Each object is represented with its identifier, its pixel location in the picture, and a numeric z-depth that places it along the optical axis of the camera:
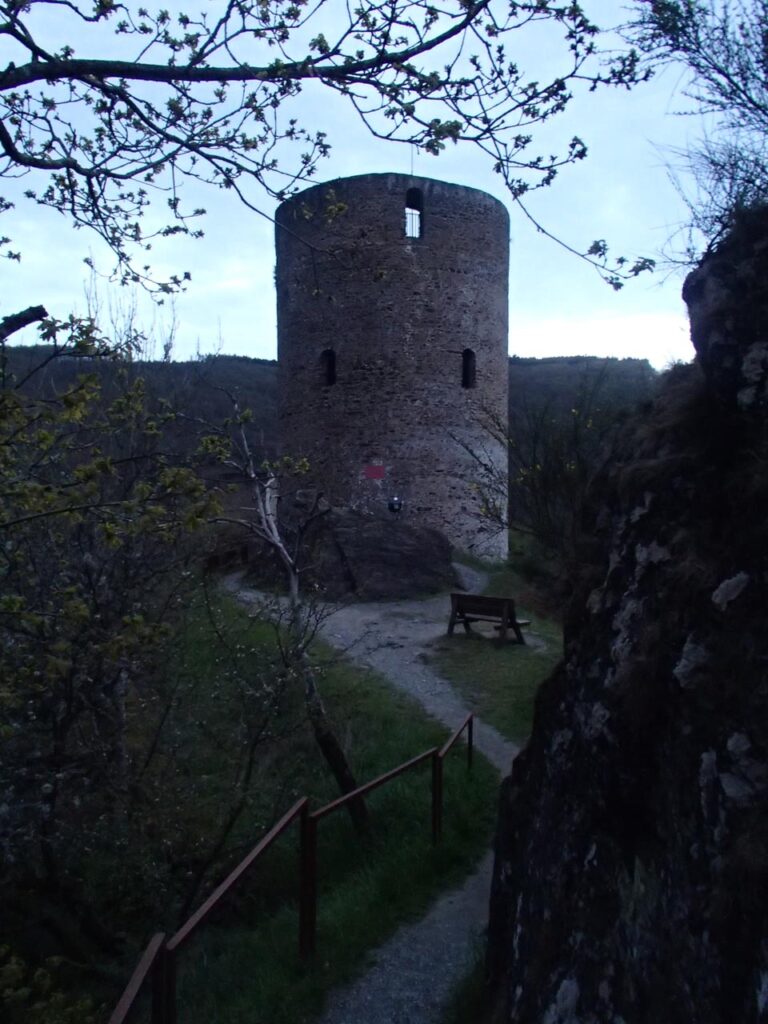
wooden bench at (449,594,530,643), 12.35
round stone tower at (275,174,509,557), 18.12
